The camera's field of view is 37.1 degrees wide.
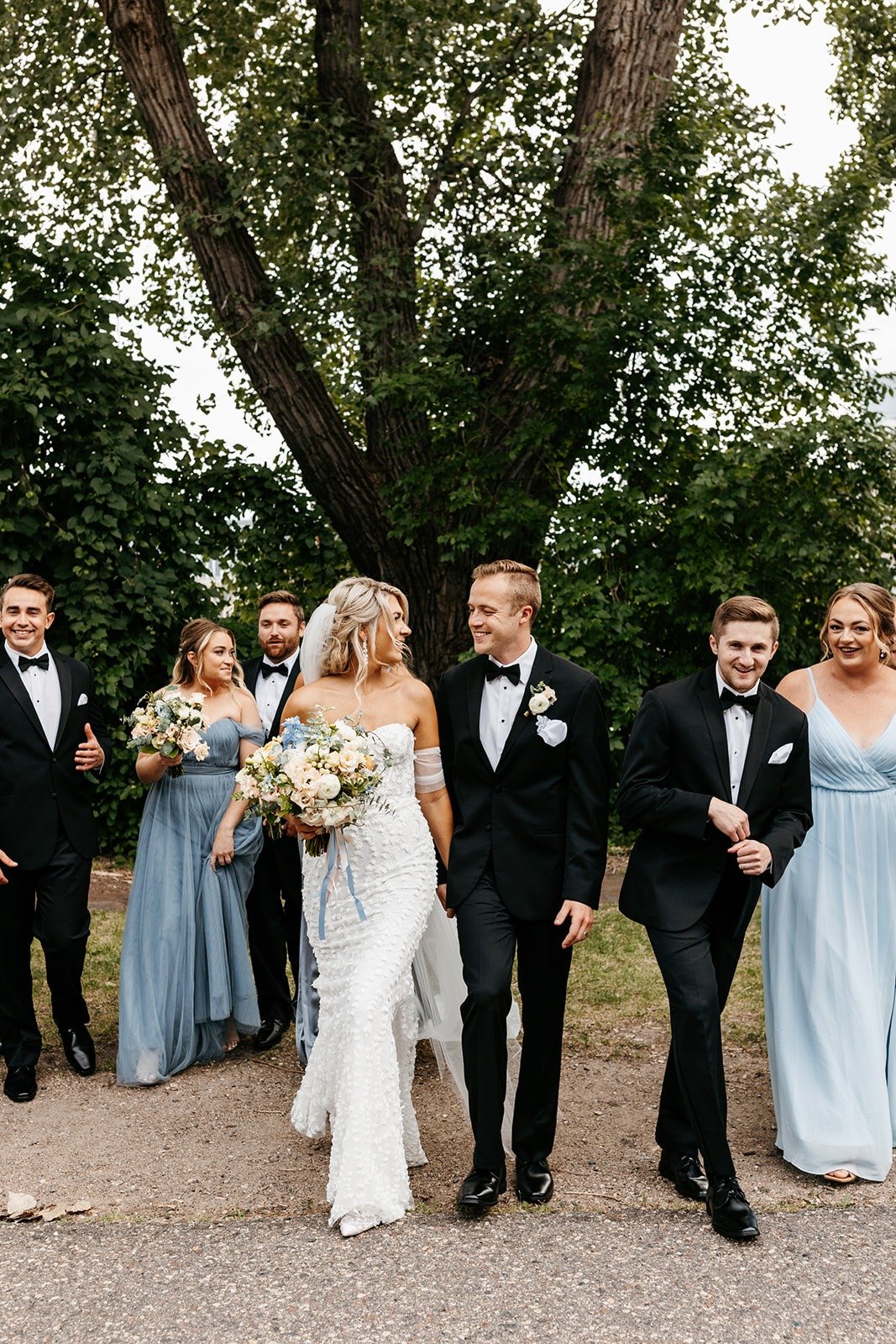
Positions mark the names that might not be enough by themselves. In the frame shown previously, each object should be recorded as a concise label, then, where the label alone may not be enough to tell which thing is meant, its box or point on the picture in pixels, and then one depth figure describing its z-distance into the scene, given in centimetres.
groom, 479
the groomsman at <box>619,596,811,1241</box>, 468
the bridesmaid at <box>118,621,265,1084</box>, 646
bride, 483
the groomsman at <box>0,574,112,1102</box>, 636
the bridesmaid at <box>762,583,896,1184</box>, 506
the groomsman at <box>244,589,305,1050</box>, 707
